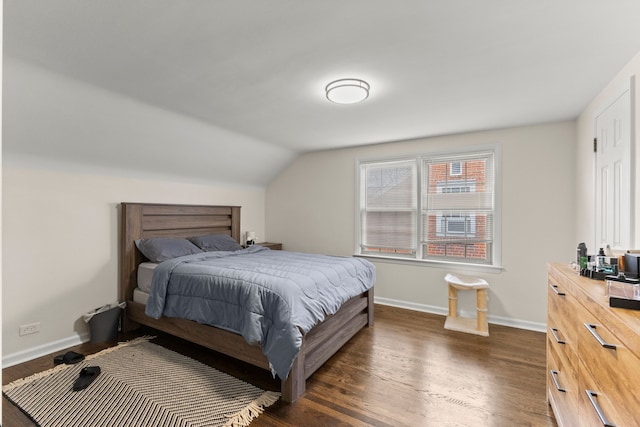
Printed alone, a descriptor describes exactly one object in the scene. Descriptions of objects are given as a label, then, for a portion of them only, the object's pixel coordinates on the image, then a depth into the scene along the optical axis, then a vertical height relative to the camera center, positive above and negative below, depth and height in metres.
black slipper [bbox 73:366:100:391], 2.42 -1.28
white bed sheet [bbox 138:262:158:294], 3.40 -0.67
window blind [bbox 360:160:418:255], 4.33 +0.10
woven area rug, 2.14 -1.33
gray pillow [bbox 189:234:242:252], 4.11 -0.39
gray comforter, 2.35 -0.67
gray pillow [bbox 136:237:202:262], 3.51 -0.40
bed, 2.52 -0.97
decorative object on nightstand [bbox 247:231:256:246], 4.98 -0.39
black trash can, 3.16 -1.12
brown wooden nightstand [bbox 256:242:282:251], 5.06 -0.50
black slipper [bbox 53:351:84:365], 2.79 -1.28
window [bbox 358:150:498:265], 3.91 +0.08
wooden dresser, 1.23 -0.63
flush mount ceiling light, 2.52 +0.97
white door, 2.25 +0.31
